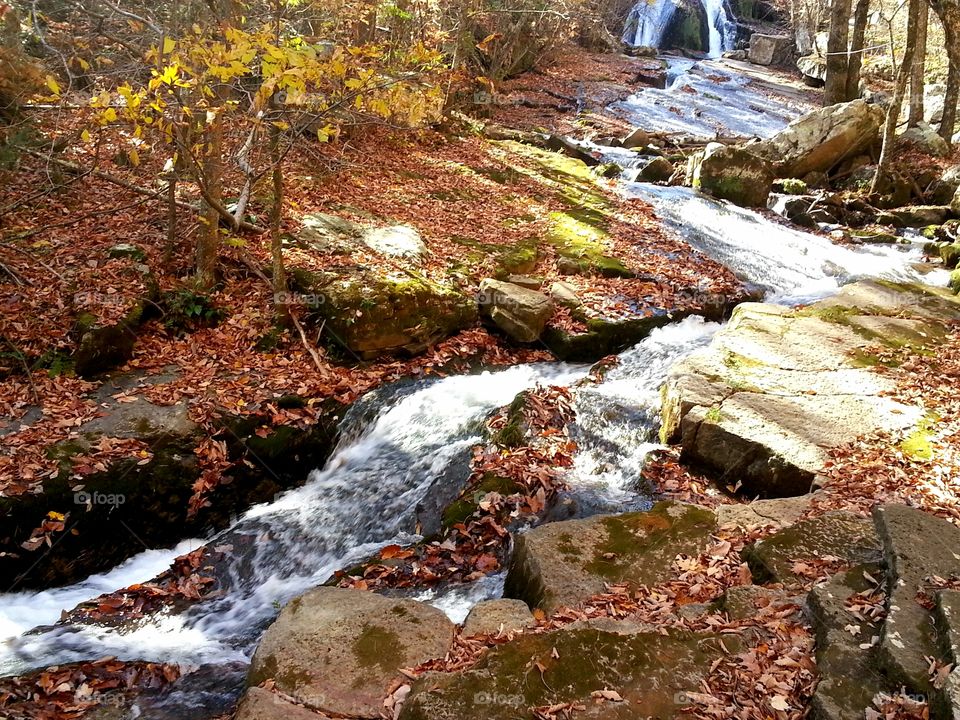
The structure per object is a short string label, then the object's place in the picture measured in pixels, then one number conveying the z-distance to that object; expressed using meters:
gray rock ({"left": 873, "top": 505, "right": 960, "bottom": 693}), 3.16
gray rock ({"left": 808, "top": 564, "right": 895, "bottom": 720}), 3.07
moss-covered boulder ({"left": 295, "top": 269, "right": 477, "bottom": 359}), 8.35
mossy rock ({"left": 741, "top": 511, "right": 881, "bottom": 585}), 4.46
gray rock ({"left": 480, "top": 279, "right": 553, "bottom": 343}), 9.01
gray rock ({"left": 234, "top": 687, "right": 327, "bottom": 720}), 3.45
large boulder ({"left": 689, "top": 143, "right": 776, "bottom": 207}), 15.16
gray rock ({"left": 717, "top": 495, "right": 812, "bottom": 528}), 5.25
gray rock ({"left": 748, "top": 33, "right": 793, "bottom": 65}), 35.66
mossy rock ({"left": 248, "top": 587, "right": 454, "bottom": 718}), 3.83
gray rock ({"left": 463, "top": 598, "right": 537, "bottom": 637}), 4.17
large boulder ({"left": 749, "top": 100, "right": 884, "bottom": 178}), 15.67
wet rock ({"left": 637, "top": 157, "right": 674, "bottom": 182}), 16.53
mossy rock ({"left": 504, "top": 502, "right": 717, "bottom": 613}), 4.71
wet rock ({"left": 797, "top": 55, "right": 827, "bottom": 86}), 30.59
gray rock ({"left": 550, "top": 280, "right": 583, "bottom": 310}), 9.61
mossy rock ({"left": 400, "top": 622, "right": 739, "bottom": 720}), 3.34
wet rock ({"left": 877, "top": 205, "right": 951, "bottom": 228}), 13.60
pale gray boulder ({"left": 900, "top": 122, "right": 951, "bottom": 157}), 15.91
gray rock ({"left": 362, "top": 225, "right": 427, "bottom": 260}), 9.82
